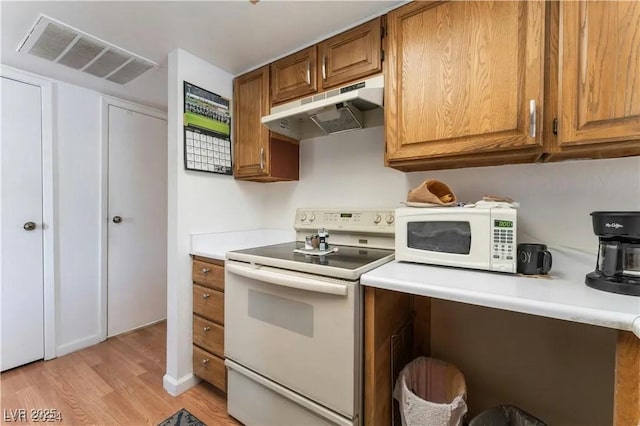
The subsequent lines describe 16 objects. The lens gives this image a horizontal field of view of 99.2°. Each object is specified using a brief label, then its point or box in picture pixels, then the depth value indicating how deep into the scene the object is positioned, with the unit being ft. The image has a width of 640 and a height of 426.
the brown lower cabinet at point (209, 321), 5.29
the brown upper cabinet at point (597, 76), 2.84
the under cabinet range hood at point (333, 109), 4.36
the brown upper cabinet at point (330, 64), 4.62
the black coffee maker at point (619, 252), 2.55
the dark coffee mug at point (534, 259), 3.27
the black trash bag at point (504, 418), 3.60
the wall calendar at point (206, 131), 5.79
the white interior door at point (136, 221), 7.95
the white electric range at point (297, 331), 3.41
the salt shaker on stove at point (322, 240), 4.97
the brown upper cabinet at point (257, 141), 6.12
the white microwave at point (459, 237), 3.39
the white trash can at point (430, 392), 3.32
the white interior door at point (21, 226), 6.16
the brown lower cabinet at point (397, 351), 2.23
